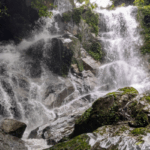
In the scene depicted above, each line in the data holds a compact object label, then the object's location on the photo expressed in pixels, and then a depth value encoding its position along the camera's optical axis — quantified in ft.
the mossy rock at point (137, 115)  10.21
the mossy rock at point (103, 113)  12.91
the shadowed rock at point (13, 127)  17.81
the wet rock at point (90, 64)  40.19
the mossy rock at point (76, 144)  9.49
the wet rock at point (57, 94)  29.81
